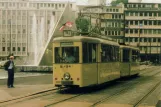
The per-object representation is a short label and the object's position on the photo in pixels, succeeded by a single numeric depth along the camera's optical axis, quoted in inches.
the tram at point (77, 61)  799.7
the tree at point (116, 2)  6296.8
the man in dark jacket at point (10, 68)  891.4
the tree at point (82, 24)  4019.4
